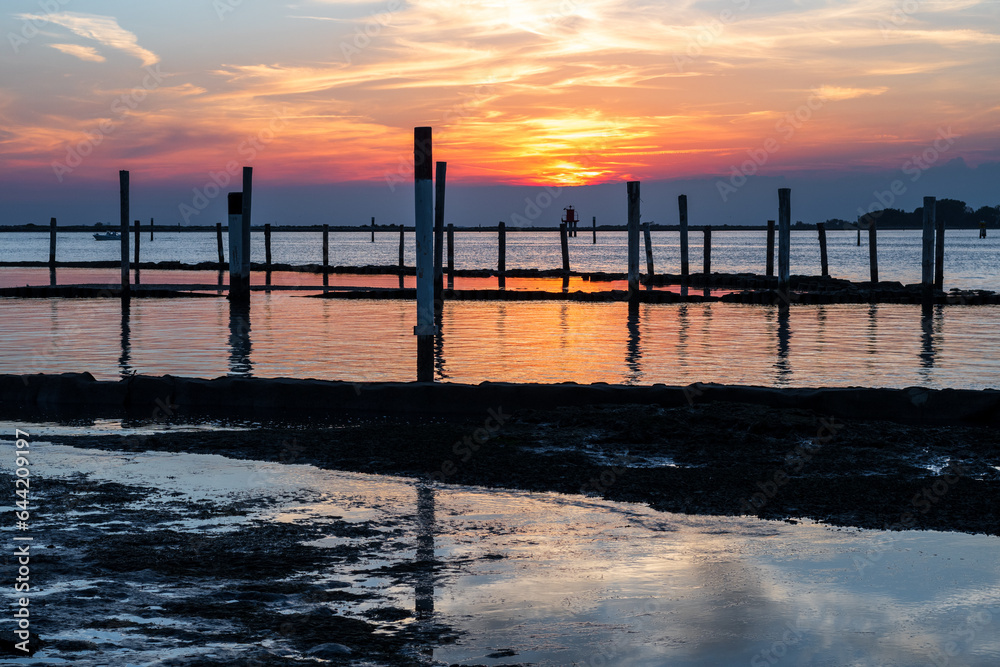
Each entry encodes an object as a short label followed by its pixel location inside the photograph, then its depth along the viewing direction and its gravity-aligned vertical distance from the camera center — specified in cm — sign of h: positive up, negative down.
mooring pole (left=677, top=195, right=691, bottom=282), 4203 +211
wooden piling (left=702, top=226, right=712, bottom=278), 4452 +118
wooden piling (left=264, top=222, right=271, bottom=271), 5147 +189
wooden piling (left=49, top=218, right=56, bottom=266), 5278 +197
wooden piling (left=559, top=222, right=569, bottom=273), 4866 +146
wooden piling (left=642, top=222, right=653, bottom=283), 4602 +111
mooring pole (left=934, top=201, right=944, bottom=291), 3497 +52
